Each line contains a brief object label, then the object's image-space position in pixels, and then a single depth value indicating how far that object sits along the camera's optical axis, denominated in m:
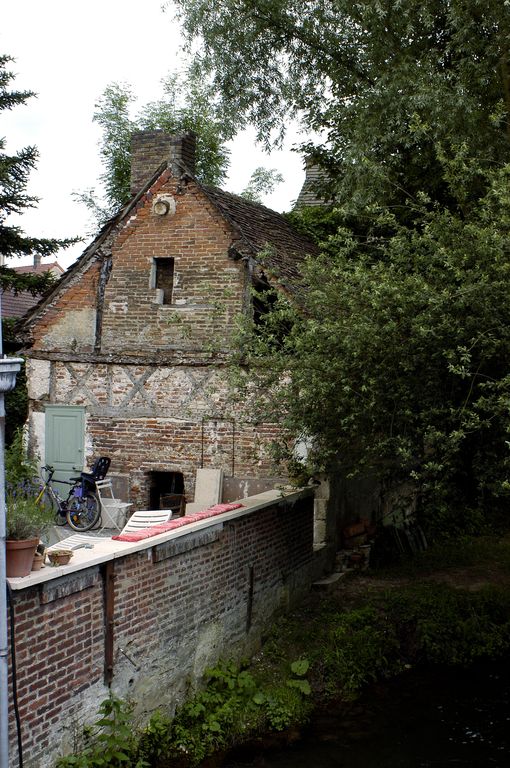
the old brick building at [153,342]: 14.41
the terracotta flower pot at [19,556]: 6.14
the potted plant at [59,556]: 6.74
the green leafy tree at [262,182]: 32.84
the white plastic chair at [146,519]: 10.73
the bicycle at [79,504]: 14.42
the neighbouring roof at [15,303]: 24.60
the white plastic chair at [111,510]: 14.29
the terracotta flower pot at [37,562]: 6.48
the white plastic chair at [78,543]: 7.82
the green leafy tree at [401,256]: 9.27
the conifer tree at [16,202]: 17.91
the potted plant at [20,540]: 6.16
